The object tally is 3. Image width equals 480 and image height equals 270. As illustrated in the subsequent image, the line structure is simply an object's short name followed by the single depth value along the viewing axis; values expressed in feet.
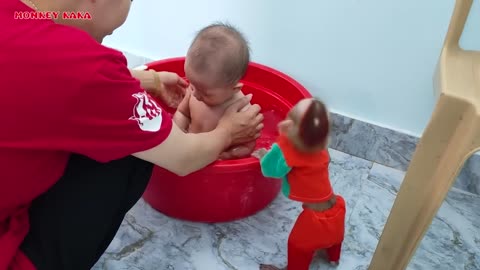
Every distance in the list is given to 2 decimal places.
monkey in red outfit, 2.67
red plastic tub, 3.54
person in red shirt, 2.20
